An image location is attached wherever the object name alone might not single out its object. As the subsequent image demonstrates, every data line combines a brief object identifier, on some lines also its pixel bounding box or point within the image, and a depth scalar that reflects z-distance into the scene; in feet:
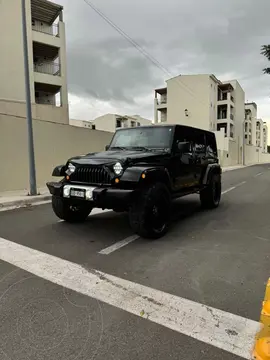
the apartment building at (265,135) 315.49
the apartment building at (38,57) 75.76
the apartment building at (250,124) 243.19
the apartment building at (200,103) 154.10
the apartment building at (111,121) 188.03
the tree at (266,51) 37.21
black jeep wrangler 14.83
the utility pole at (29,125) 30.71
